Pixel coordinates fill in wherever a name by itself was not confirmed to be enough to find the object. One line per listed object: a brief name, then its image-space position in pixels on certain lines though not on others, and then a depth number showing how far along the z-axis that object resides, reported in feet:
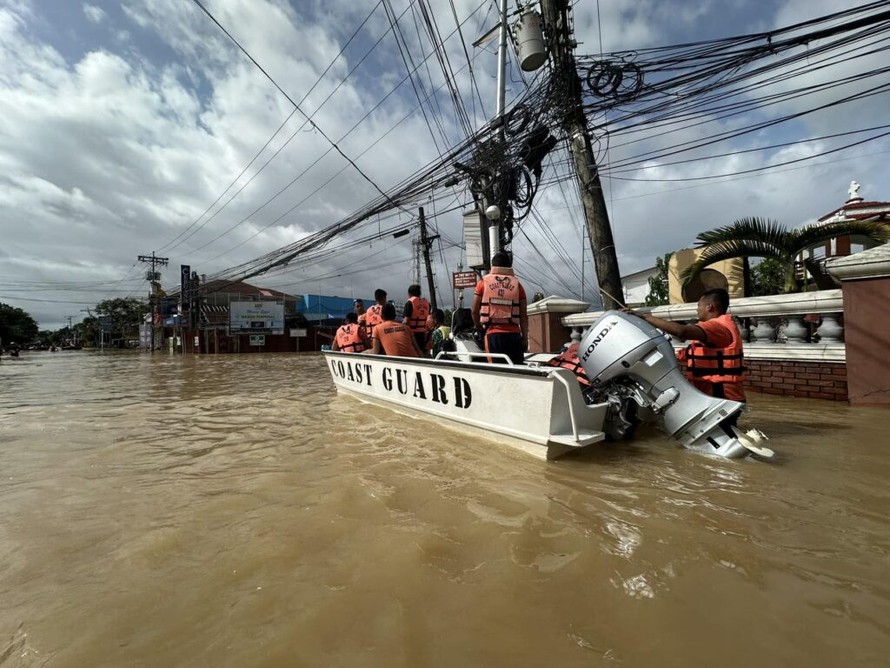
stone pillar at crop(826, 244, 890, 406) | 13.64
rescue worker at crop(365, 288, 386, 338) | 20.19
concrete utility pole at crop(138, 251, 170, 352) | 132.89
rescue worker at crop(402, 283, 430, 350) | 20.43
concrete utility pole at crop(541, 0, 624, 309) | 23.27
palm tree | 19.69
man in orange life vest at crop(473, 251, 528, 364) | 13.10
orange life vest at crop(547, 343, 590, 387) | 11.27
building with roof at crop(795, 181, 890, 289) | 21.96
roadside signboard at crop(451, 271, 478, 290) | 39.86
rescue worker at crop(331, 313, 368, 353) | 22.35
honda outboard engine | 9.86
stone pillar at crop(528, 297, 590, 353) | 24.32
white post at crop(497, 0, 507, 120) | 31.78
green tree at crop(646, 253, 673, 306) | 51.83
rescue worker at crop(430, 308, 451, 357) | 24.47
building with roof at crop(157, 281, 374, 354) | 105.09
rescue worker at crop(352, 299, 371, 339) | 22.57
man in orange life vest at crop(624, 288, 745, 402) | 10.46
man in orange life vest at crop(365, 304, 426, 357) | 16.96
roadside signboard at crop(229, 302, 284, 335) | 104.37
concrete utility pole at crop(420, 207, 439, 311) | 65.92
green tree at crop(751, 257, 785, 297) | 42.22
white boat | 9.68
